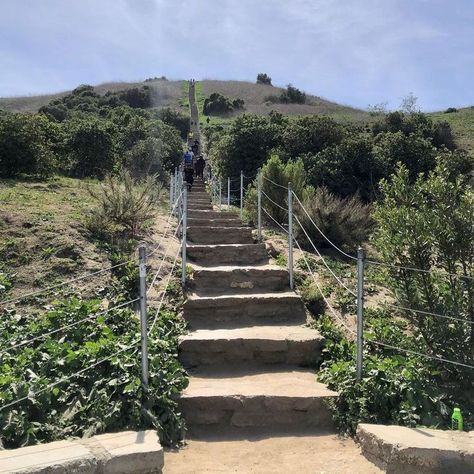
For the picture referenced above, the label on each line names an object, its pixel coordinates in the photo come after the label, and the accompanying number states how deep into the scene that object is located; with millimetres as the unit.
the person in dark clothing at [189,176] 15875
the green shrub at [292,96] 63062
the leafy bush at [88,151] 17189
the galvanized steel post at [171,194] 11922
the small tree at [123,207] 7638
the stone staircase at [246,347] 4352
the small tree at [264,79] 83312
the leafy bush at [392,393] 3990
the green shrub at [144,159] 20734
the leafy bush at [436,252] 4293
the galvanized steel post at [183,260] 6551
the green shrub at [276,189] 10039
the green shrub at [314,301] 6219
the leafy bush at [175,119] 42831
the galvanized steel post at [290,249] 6719
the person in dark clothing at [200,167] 21088
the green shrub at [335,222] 8891
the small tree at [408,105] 35997
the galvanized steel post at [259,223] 8545
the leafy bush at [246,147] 19719
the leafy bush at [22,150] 12656
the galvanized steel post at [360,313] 4145
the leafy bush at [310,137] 19375
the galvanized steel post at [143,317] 3881
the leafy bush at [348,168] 16172
